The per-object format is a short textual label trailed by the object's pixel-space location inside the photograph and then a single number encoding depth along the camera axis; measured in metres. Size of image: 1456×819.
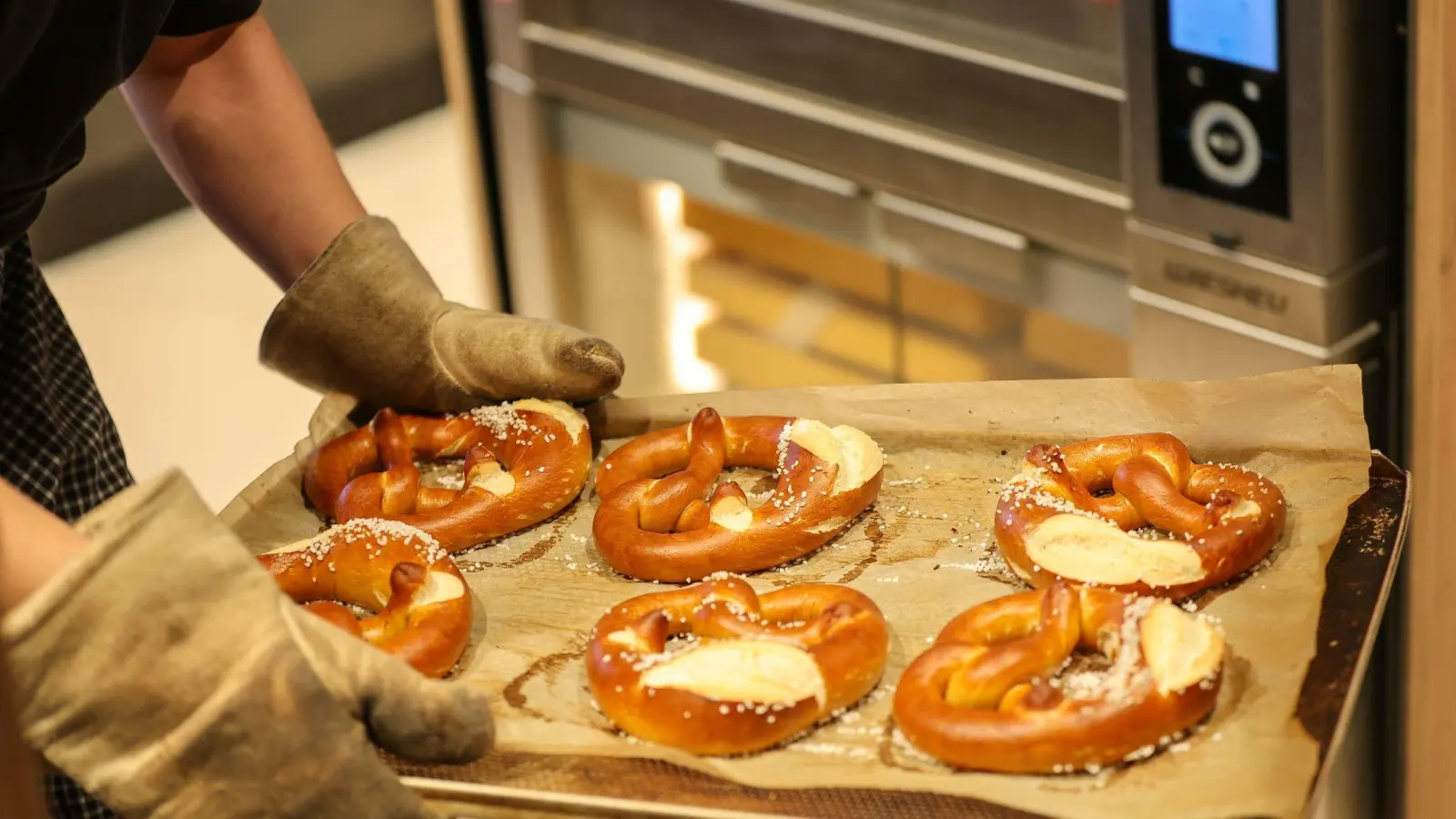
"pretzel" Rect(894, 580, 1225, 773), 1.03
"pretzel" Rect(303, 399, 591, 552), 1.38
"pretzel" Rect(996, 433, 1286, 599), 1.19
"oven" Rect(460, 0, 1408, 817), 1.80
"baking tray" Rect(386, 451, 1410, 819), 1.01
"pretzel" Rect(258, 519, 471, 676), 1.19
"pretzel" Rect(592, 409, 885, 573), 1.31
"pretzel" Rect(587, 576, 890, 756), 1.09
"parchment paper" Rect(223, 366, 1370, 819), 1.03
